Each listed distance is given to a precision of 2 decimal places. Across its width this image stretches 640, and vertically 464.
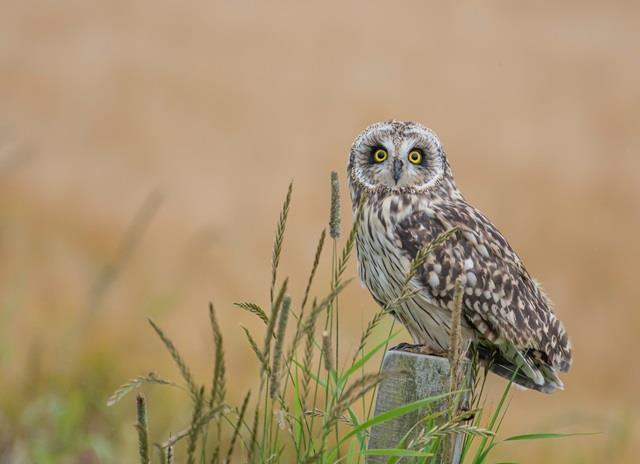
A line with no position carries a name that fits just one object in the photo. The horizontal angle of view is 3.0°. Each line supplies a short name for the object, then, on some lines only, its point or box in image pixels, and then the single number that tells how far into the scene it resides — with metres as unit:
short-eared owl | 13.56
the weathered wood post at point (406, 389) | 13.27
